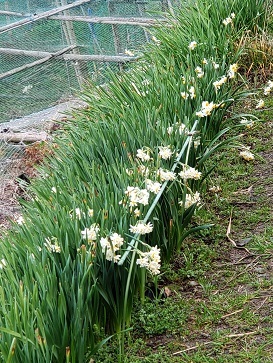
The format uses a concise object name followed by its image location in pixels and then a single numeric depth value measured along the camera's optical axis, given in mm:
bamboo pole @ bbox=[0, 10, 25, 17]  8484
